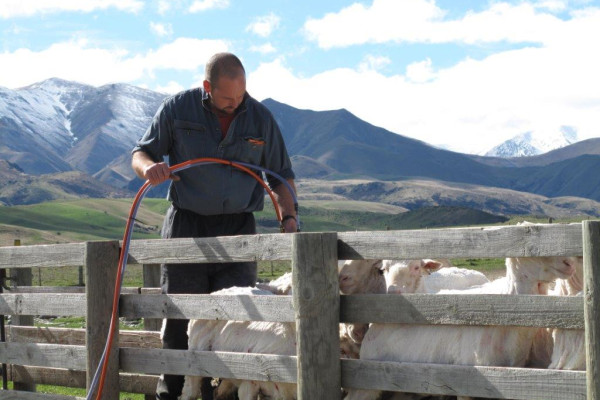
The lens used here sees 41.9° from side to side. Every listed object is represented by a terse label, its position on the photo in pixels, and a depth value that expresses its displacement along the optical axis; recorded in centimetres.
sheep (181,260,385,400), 649
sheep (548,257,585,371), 510
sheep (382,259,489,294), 714
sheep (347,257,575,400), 552
